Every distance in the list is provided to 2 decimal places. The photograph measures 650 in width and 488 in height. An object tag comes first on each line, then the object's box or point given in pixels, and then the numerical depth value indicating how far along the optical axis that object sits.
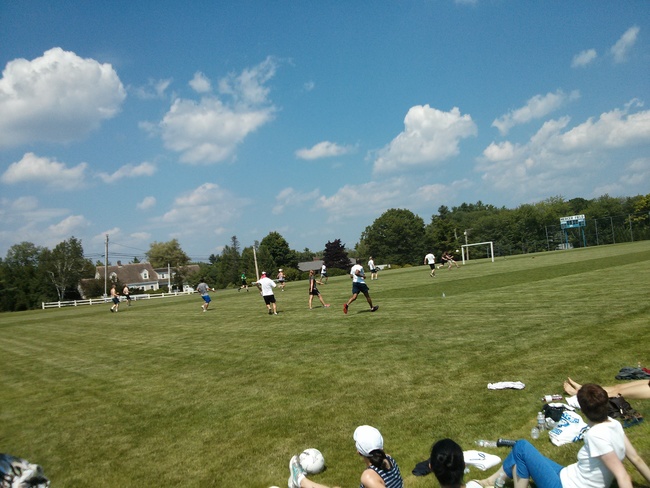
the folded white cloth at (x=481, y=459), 4.77
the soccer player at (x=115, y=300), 36.53
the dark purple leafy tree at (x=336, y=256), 110.06
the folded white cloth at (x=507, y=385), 6.82
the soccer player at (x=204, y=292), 26.51
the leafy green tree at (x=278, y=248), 101.50
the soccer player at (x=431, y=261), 32.88
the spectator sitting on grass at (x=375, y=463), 4.02
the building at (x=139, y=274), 112.06
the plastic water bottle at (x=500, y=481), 4.38
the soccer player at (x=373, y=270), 36.42
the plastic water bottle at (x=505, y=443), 5.06
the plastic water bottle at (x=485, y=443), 5.17
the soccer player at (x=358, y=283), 17.14
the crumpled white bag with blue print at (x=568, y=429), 5.09
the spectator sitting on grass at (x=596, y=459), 3.63
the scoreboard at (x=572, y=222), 76.12
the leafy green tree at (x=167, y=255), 121.44
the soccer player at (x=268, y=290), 20.03
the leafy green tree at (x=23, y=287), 72.44
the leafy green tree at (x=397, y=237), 106.85
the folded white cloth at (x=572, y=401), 5.76
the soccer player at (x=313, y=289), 21.03
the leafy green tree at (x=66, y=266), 82.32
